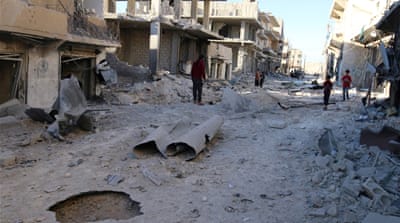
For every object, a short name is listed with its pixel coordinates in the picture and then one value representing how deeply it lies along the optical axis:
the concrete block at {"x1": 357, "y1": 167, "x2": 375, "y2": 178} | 5.08
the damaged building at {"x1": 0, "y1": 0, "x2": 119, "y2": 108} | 9.17
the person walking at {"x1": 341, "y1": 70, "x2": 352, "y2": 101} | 16.64
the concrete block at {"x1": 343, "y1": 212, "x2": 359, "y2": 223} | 4.02
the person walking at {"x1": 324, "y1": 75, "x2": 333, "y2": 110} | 13.11
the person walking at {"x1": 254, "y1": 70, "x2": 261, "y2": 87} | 27.69
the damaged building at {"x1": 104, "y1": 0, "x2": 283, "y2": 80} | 18.70
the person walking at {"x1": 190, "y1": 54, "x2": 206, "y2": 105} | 12.49
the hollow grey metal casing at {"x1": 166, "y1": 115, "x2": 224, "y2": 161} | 6.27
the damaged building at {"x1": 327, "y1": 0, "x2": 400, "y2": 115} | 12.05
